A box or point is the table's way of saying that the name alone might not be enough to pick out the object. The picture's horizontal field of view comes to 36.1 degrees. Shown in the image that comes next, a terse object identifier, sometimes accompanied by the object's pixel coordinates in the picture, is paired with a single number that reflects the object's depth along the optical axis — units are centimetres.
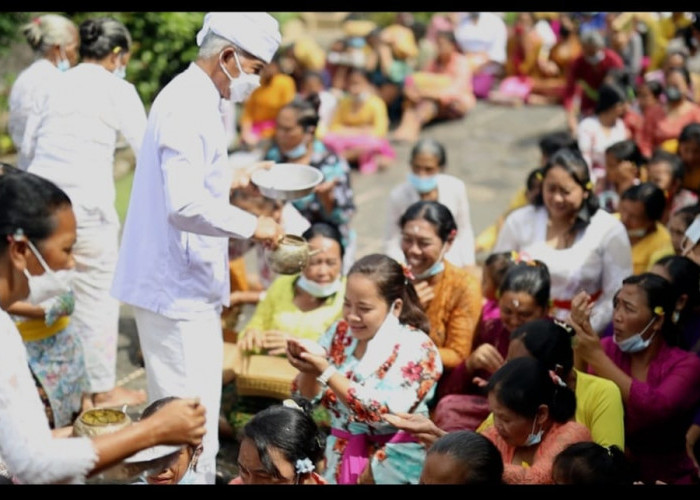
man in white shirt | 399
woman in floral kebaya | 429
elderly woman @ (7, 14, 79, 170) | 566
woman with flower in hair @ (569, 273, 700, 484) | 461
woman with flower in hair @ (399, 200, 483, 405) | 522
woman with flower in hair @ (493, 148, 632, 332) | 555
